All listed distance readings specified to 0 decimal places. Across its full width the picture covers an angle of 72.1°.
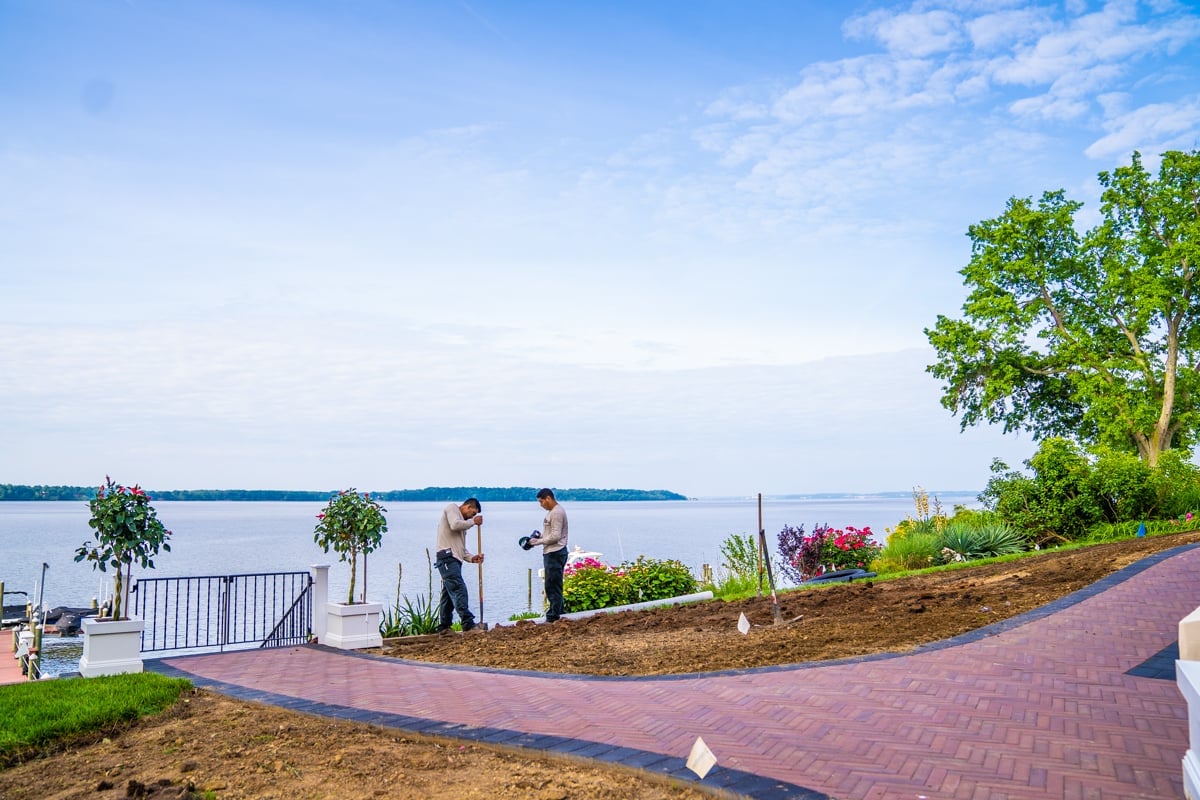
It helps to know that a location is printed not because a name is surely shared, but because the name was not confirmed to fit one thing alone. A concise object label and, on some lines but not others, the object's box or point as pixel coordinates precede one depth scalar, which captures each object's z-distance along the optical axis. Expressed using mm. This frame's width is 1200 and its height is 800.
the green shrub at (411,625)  13070
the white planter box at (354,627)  10930
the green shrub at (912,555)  17828
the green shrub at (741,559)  17144
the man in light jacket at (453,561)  12242
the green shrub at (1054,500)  18656
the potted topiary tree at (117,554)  8992
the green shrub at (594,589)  14570
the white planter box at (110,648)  8938
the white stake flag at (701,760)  4570
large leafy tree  25094
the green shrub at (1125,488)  18547
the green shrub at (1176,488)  18656
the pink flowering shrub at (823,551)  18031
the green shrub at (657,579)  15188
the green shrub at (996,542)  17625
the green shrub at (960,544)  17672
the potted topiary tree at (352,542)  10961
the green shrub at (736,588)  15536
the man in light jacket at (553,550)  12570
